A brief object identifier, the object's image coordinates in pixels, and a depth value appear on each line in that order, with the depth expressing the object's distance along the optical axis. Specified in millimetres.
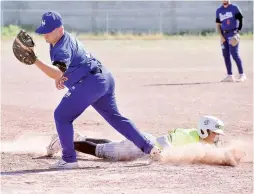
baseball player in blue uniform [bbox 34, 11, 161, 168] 16625
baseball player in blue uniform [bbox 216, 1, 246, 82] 37500
